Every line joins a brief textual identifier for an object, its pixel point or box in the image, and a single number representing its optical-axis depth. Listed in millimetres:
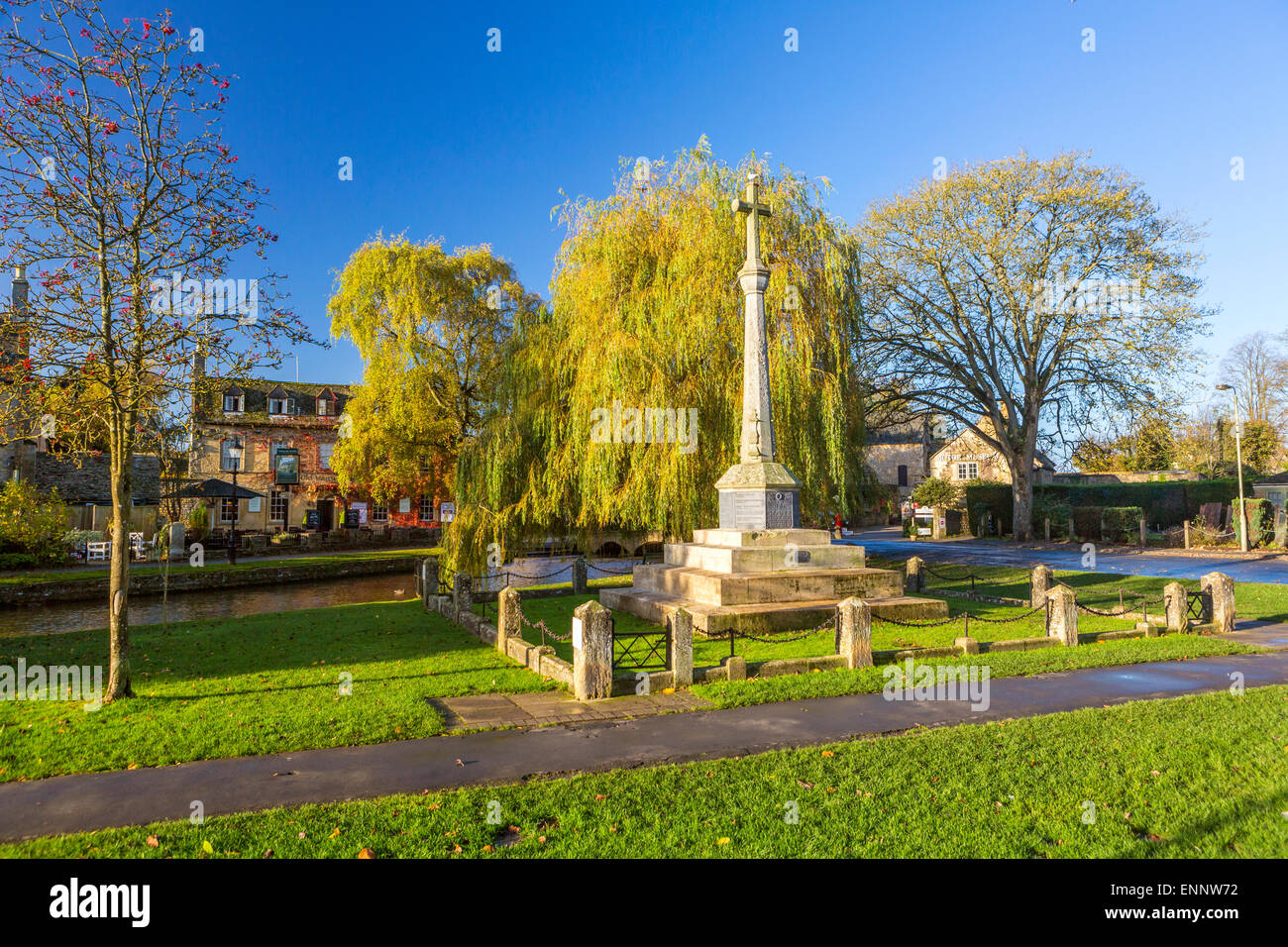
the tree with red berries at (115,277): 8281
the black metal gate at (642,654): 9742
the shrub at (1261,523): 27656
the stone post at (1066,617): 11352
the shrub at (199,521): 33219
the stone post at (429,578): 17891
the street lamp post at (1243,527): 26891
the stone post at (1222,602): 12500
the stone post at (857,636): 9945
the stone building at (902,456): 63906
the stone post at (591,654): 8578
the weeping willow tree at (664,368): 16859
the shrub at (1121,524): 31562
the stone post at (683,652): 9102
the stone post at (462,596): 14620
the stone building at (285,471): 42000
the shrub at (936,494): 45656
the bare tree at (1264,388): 49469
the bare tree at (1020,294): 28344
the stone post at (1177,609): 12383
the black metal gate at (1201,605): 12750
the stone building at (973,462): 54438
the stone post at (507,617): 11336
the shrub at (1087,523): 33312
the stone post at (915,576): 17938
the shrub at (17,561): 23969
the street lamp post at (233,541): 26453
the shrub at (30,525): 24359
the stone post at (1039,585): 14070
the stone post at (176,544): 28766
